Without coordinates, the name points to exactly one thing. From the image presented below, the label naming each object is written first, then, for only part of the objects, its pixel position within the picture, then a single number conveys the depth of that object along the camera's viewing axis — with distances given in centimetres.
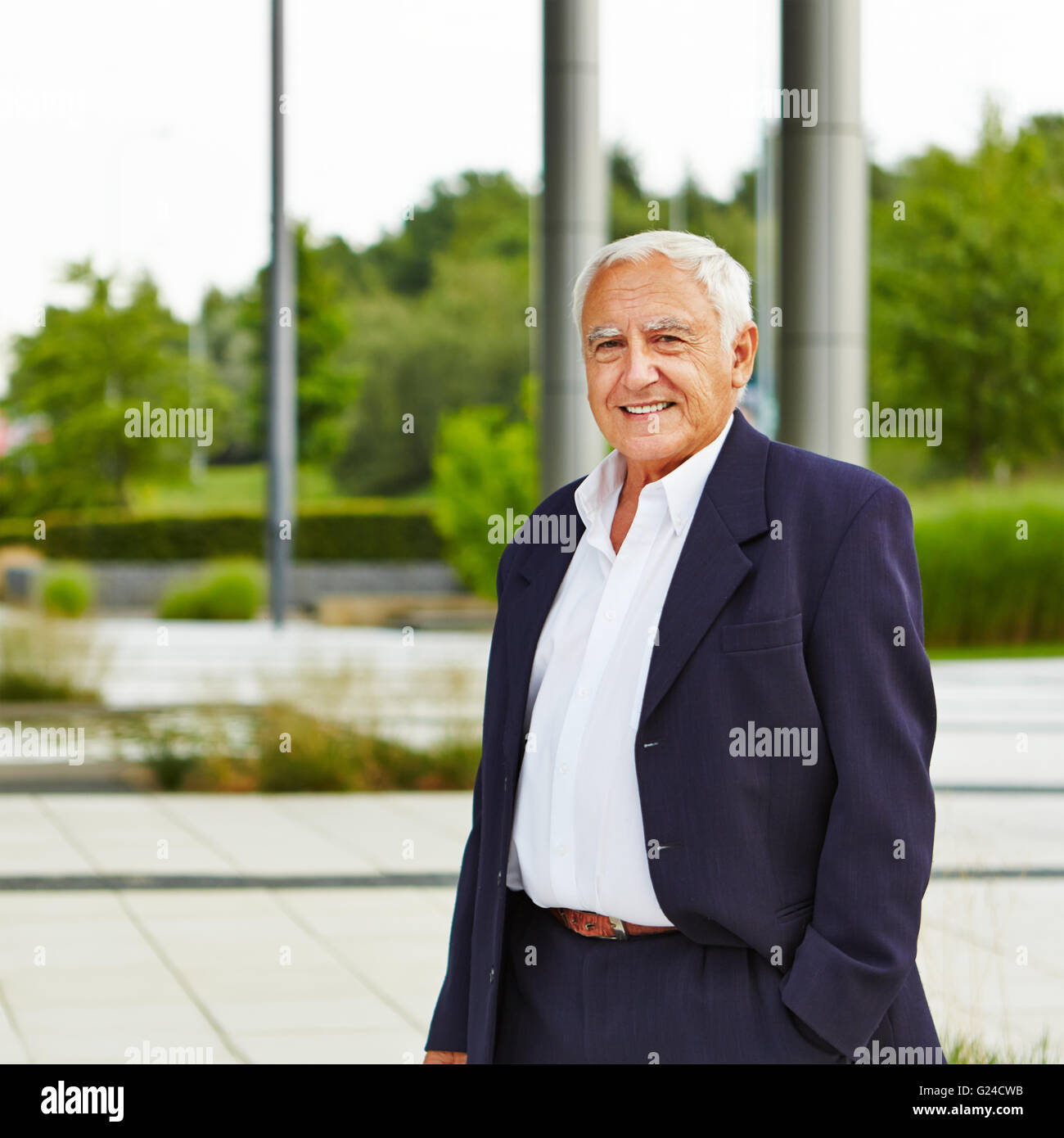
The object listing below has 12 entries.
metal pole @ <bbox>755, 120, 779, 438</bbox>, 2905
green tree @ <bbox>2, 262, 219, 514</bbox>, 4262
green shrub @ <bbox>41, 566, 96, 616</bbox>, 3216
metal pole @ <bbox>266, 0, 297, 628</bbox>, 2280
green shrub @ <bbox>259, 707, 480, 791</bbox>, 1124
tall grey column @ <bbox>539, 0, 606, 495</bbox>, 1085
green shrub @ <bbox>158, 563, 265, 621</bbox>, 3009
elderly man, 243
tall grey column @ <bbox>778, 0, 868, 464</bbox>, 699
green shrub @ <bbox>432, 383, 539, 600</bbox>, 3059
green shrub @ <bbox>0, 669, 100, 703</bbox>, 1509
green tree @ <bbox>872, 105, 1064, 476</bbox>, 3853
